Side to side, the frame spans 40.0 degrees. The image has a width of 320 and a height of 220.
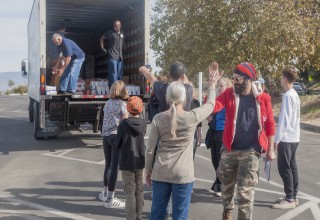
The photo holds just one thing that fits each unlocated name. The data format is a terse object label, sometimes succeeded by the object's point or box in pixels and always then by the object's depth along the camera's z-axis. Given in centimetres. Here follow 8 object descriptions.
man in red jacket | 471
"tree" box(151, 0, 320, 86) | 1805
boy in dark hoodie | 505
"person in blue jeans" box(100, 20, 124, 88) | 1081
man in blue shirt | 991
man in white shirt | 583
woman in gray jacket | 398
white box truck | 1005
